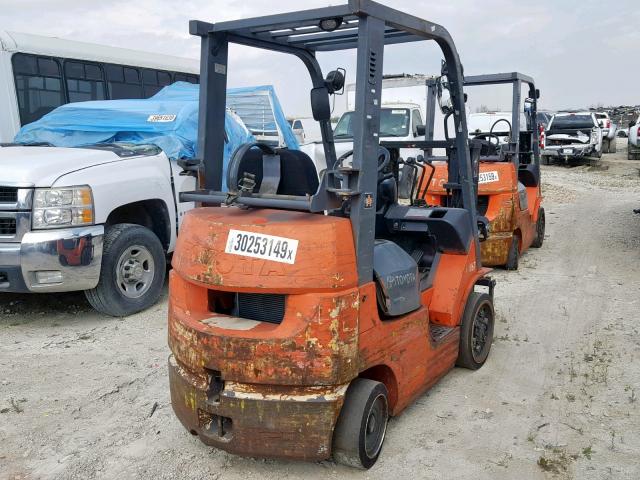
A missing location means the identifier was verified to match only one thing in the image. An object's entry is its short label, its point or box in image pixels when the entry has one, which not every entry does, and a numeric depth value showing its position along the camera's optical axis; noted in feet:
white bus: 30.63
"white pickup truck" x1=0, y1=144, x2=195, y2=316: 18.22
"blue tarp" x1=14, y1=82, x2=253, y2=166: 23.45
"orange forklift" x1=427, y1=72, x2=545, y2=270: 26.16
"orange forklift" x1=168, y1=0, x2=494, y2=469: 10.50
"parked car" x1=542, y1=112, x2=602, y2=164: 75.77
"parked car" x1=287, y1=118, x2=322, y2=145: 65.13
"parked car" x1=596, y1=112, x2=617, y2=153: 86.28
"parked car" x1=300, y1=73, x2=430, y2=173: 39.24
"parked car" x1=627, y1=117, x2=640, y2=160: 72.18
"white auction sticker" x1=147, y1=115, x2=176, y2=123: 23.90
